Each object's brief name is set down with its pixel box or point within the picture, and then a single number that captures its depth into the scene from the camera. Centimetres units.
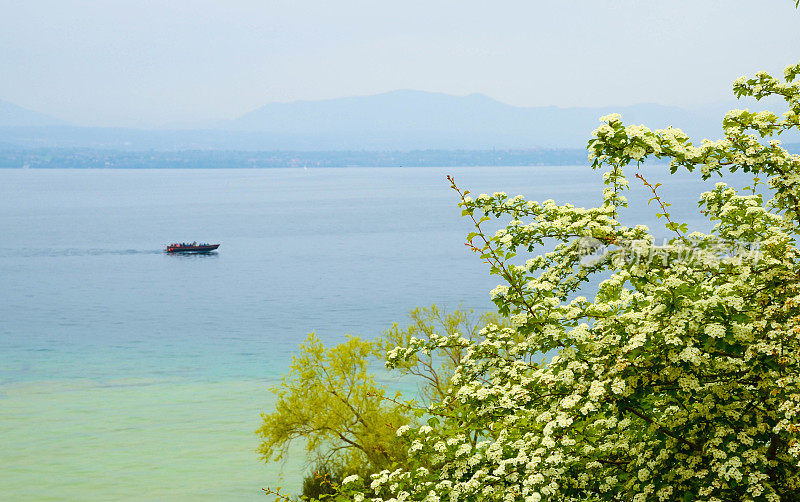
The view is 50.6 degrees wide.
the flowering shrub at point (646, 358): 976
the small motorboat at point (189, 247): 15550
